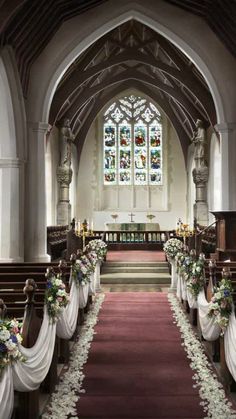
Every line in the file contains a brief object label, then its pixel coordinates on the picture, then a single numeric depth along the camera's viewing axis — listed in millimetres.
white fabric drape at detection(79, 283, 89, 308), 7277
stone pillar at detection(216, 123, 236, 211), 12797
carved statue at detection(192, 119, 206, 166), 18484
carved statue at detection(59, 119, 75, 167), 19297
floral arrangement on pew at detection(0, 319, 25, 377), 3158
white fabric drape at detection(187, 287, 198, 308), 6981
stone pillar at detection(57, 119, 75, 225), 19375
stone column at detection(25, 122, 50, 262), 12523
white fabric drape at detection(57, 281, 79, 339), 5332
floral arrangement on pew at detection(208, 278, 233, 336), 4516
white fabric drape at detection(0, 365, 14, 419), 3094
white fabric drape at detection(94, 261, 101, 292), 10613
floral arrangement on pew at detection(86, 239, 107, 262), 11120
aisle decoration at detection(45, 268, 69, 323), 4785
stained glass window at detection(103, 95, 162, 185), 24188
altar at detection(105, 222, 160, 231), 20219
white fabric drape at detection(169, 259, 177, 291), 10735
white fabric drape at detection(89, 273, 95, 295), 8695
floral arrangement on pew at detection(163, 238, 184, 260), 10703
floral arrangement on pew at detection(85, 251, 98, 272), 9016
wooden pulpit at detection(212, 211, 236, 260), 10156
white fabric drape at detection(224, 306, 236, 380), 4129
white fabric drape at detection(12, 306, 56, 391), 3479
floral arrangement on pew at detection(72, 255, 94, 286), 6889
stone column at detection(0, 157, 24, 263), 11680
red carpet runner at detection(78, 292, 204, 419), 4180
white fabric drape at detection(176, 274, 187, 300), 8477
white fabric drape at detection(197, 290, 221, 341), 5074
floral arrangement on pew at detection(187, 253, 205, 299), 6533
